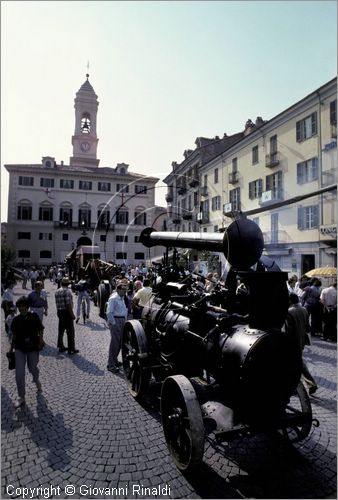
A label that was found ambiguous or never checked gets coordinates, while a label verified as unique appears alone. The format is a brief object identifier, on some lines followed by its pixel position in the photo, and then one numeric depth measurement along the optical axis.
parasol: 11.61
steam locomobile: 3.27
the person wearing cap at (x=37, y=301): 8.23
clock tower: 60.00
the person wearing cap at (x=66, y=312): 8.23
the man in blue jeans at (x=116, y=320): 6.98
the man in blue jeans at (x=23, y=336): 5.32
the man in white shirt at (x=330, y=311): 9.70
